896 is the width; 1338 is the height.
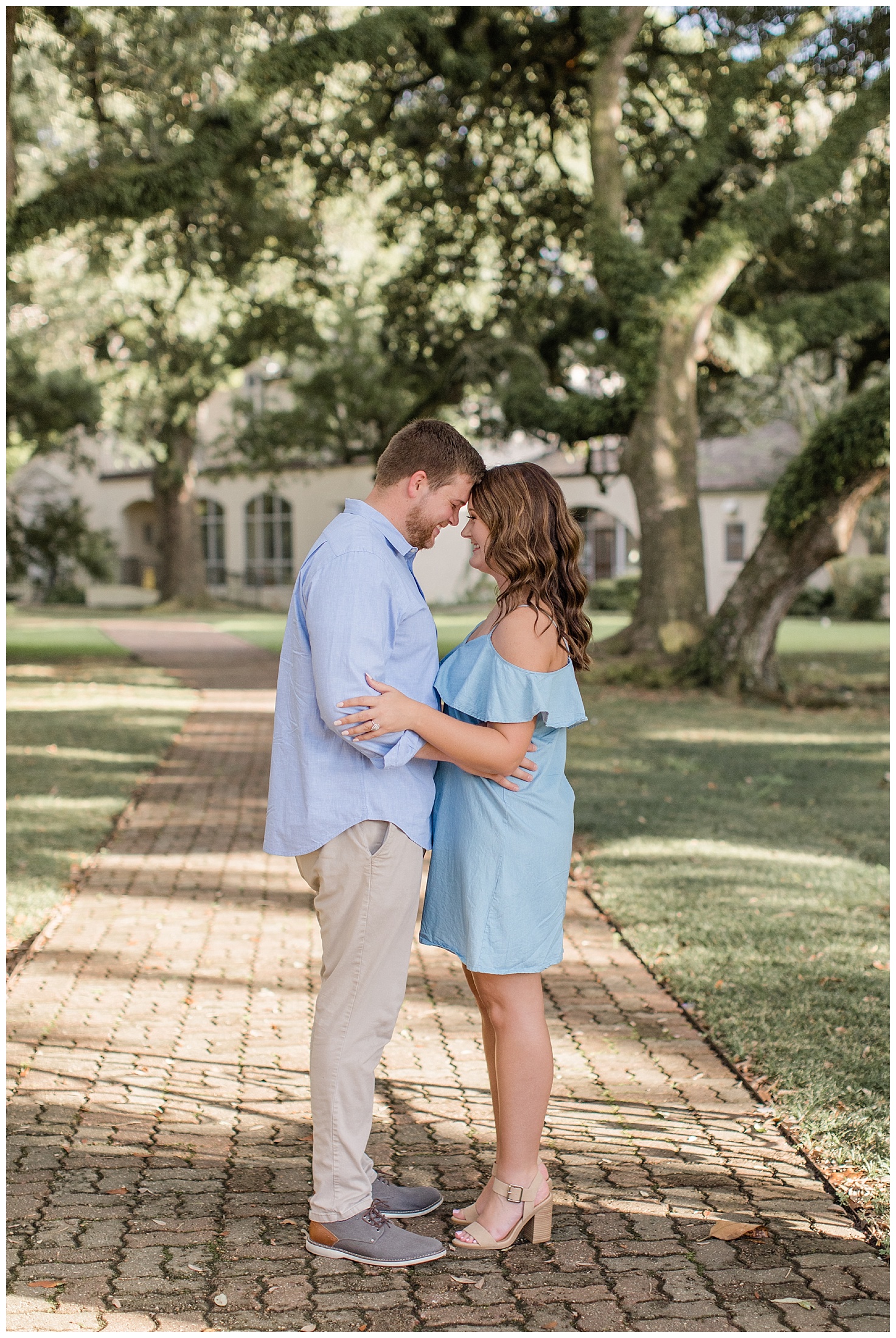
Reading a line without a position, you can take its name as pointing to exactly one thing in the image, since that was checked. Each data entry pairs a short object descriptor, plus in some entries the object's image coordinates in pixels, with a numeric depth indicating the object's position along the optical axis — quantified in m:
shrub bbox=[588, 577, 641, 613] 38.72
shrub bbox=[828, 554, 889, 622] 36.47
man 3.06
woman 3.12
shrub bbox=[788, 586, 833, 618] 38.12
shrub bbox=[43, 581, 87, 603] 46.56
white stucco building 42.19
